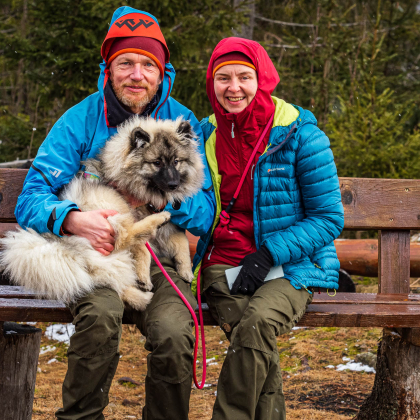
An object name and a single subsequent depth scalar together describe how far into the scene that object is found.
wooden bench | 2.57
